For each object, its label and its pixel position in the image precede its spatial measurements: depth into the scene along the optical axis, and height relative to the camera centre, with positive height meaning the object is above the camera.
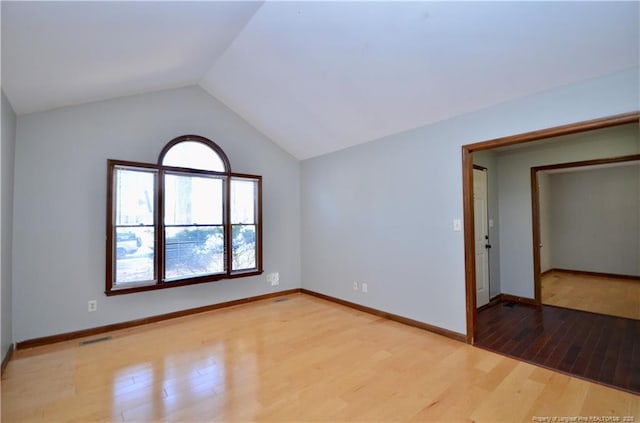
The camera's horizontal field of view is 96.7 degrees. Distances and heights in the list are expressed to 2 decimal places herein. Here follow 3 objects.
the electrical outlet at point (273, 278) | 4.88 -1.02
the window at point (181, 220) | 3.57 +0.01
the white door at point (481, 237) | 4.27 -0.33
